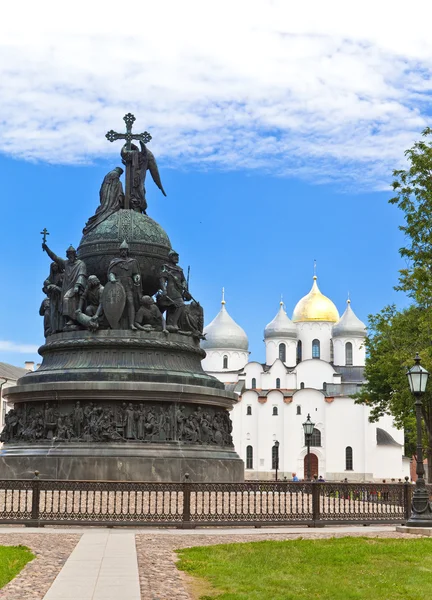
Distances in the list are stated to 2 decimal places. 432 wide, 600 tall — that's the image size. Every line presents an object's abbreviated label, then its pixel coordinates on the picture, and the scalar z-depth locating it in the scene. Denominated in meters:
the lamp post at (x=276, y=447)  86.76
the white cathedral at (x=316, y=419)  89.38
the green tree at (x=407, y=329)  23.95
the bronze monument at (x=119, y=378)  25.62
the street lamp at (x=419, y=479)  18.39
